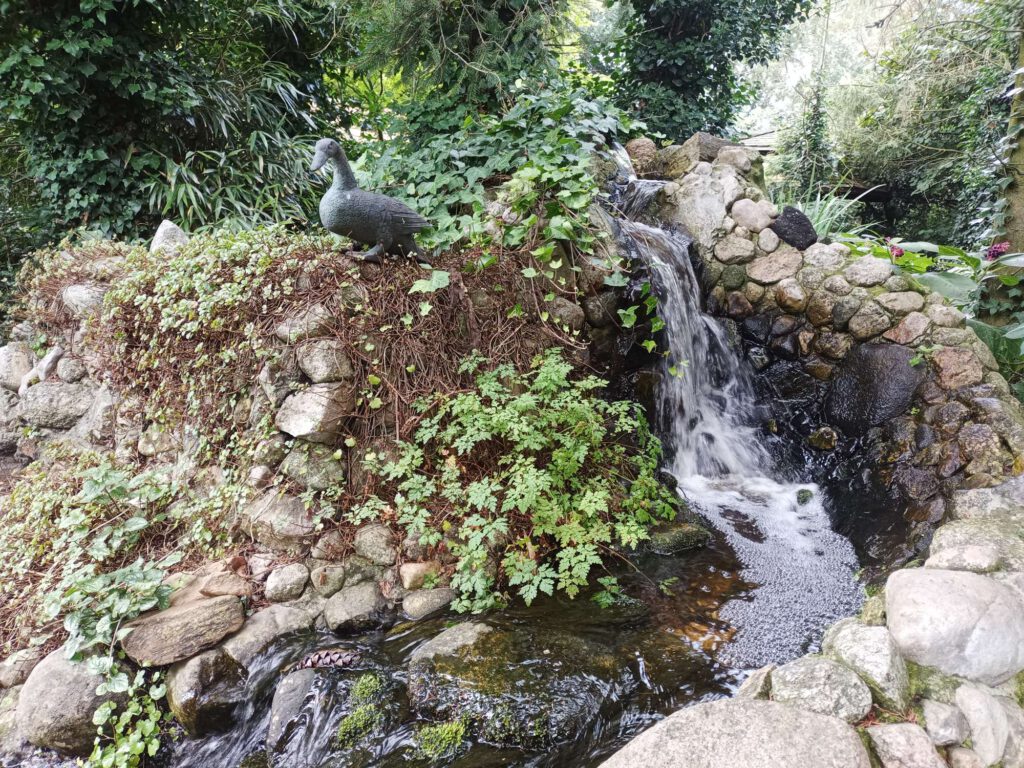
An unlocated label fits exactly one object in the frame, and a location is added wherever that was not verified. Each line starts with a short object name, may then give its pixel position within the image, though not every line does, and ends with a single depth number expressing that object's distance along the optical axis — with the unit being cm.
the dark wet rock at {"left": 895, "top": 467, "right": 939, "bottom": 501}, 344
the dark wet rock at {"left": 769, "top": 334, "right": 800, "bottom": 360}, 452
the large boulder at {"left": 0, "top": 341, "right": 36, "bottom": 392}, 448
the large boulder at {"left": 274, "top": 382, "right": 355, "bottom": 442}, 299
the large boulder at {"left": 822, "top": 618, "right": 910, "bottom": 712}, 176
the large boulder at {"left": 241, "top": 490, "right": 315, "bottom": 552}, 295
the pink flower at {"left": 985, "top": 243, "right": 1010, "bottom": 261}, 397
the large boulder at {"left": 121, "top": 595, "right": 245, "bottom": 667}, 249
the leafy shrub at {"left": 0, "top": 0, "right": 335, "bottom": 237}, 461
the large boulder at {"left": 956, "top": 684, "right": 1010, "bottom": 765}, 166
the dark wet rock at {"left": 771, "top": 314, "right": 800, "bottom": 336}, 454
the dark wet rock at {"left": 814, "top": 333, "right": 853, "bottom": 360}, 427
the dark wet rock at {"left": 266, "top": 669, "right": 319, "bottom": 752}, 222
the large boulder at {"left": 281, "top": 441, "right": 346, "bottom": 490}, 301
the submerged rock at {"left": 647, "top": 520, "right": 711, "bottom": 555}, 322
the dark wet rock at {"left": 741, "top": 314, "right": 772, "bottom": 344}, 467
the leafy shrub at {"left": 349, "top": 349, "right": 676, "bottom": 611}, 274
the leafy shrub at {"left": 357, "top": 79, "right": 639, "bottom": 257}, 355
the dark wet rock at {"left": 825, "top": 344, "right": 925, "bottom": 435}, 387
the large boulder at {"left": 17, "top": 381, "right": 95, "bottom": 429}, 418
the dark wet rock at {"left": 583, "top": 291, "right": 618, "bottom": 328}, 379
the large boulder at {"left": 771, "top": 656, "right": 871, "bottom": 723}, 170
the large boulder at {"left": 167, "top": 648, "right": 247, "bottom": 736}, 236
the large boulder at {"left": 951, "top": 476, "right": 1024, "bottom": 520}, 299
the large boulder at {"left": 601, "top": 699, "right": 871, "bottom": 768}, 155
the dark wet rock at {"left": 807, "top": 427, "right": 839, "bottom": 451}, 407
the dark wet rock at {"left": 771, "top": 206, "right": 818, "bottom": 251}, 466
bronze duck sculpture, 294
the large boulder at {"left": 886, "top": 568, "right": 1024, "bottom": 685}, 184
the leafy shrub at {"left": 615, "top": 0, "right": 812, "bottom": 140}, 674
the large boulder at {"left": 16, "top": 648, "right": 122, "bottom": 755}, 231
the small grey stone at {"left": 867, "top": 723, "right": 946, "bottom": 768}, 158
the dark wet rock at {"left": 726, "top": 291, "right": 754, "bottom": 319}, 476
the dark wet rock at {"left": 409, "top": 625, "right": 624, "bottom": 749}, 207
